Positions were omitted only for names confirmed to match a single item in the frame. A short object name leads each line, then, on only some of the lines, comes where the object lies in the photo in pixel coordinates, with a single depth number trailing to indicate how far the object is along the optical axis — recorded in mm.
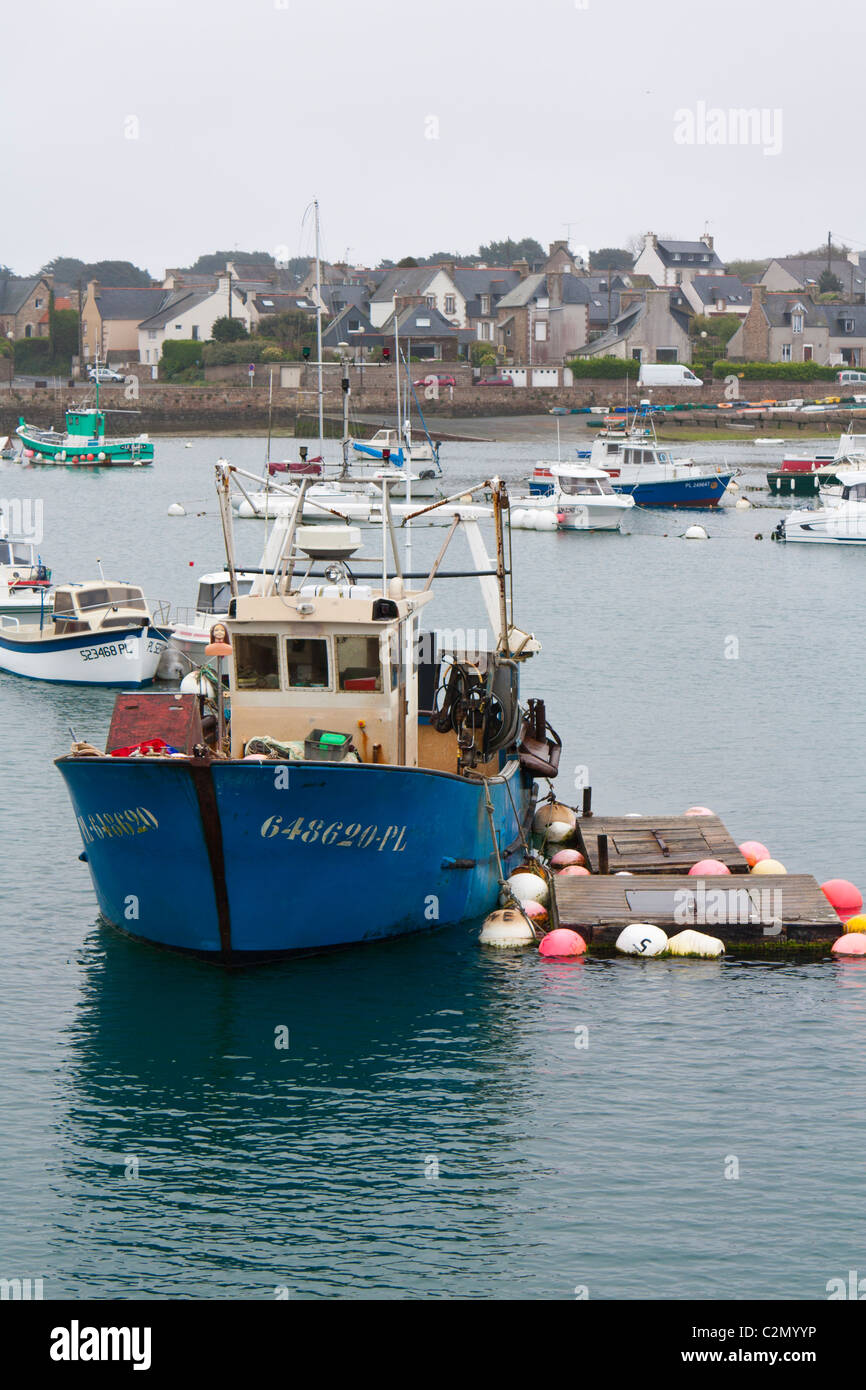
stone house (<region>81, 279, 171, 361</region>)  166625
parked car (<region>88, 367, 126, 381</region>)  151000
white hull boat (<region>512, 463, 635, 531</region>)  81188
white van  148375
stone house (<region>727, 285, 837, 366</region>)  157375
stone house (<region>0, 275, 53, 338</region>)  175750
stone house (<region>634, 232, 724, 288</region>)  174125
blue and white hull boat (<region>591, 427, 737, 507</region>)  90500
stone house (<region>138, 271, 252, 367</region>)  162000
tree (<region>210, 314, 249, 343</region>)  156250
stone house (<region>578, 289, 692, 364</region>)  153875
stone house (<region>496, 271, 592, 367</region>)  157500
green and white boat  119500
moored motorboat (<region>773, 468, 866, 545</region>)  76500
